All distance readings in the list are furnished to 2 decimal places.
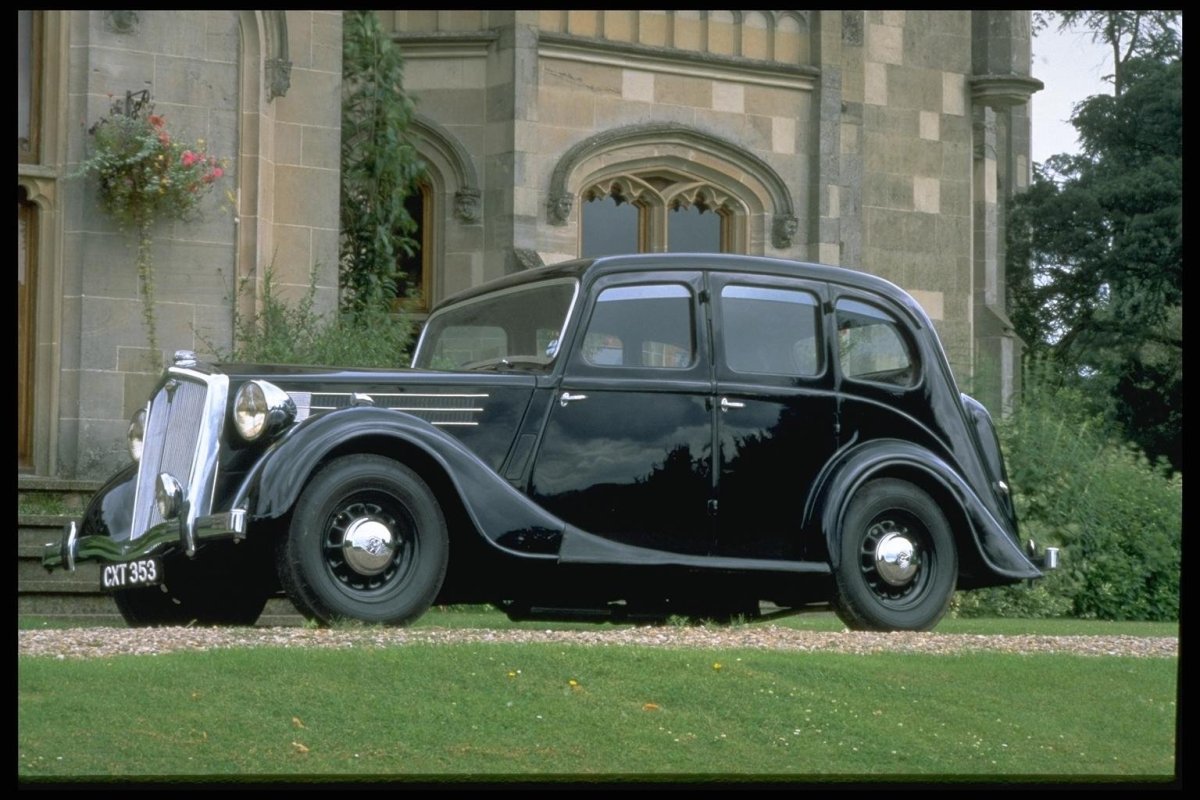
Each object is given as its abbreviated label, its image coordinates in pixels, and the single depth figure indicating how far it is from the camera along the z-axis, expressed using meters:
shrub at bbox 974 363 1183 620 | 14.31
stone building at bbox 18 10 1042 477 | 12.29
